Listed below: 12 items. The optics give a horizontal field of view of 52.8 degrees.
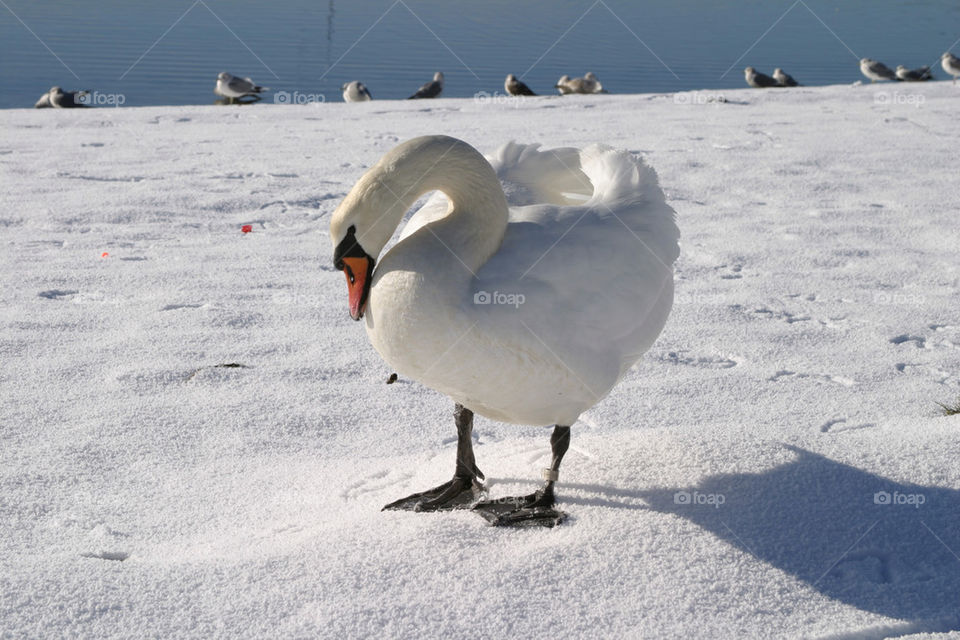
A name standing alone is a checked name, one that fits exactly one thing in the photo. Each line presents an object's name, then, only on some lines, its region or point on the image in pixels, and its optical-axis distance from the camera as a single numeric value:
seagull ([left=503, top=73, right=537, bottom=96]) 15.33
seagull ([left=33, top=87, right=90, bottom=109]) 12.76
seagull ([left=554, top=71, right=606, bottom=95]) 15.42
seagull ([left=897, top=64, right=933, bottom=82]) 16.34
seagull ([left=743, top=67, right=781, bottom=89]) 16.19
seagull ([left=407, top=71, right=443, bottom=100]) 14.87
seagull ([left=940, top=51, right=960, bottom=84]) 16.23
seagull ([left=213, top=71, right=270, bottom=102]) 14.62
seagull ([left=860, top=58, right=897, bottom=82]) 16.55
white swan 2.72
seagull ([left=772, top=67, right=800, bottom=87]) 16.14
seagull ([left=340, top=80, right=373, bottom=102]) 14.30
